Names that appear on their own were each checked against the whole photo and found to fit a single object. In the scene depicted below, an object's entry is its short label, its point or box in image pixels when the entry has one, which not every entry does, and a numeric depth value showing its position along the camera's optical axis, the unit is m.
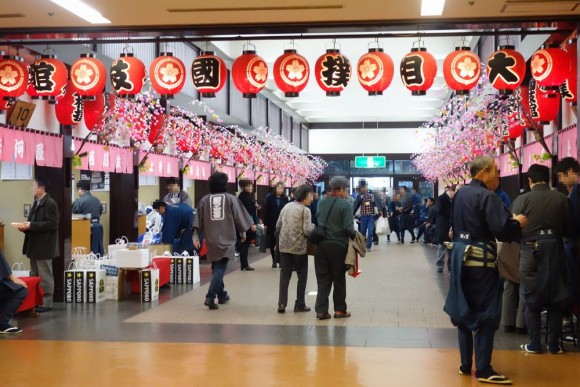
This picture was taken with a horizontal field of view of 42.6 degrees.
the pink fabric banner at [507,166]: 16.31
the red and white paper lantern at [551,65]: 9.07
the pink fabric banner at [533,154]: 12.97
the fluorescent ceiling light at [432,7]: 8.12
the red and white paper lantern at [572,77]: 9.16
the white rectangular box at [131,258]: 11.49
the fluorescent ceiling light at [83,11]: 8.28
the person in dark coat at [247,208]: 15.55
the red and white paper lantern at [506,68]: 9.33
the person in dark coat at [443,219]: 13.99
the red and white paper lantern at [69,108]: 11.72
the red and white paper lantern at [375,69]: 9.91
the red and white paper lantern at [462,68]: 9.70
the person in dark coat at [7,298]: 8.67
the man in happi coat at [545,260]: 7.46
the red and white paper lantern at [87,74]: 10.12
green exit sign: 39.31
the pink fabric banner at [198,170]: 19.48
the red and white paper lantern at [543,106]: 11.60
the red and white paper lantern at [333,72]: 9.84
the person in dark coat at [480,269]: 6.32
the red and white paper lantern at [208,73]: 10.12
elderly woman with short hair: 10.09
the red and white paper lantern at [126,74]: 10.07
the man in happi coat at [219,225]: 10.40
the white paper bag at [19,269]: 13.62
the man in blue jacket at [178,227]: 14.20
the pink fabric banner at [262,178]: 27.50
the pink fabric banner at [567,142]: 10.58
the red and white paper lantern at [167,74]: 10.22
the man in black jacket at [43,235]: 10.43
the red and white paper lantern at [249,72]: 10.08
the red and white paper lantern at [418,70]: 9.65
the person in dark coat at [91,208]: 15.64
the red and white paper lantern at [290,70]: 10.05
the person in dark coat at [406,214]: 25.86
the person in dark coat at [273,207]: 16.75
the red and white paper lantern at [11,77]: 10.06
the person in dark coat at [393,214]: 26.64
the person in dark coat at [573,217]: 7.82
